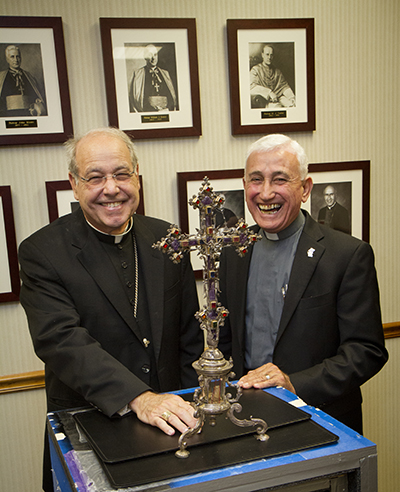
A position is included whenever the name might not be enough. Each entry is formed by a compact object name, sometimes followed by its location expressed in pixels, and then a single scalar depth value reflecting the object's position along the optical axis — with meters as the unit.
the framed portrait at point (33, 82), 2.81
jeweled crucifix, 1.38
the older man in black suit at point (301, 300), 2.12
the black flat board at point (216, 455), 1.23
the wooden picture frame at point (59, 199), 2.94
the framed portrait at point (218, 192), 3.15
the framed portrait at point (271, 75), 3.15
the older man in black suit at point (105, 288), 1.91
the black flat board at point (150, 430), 1.35
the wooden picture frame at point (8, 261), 2.92
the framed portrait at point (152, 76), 2.95
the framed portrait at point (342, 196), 3.39
